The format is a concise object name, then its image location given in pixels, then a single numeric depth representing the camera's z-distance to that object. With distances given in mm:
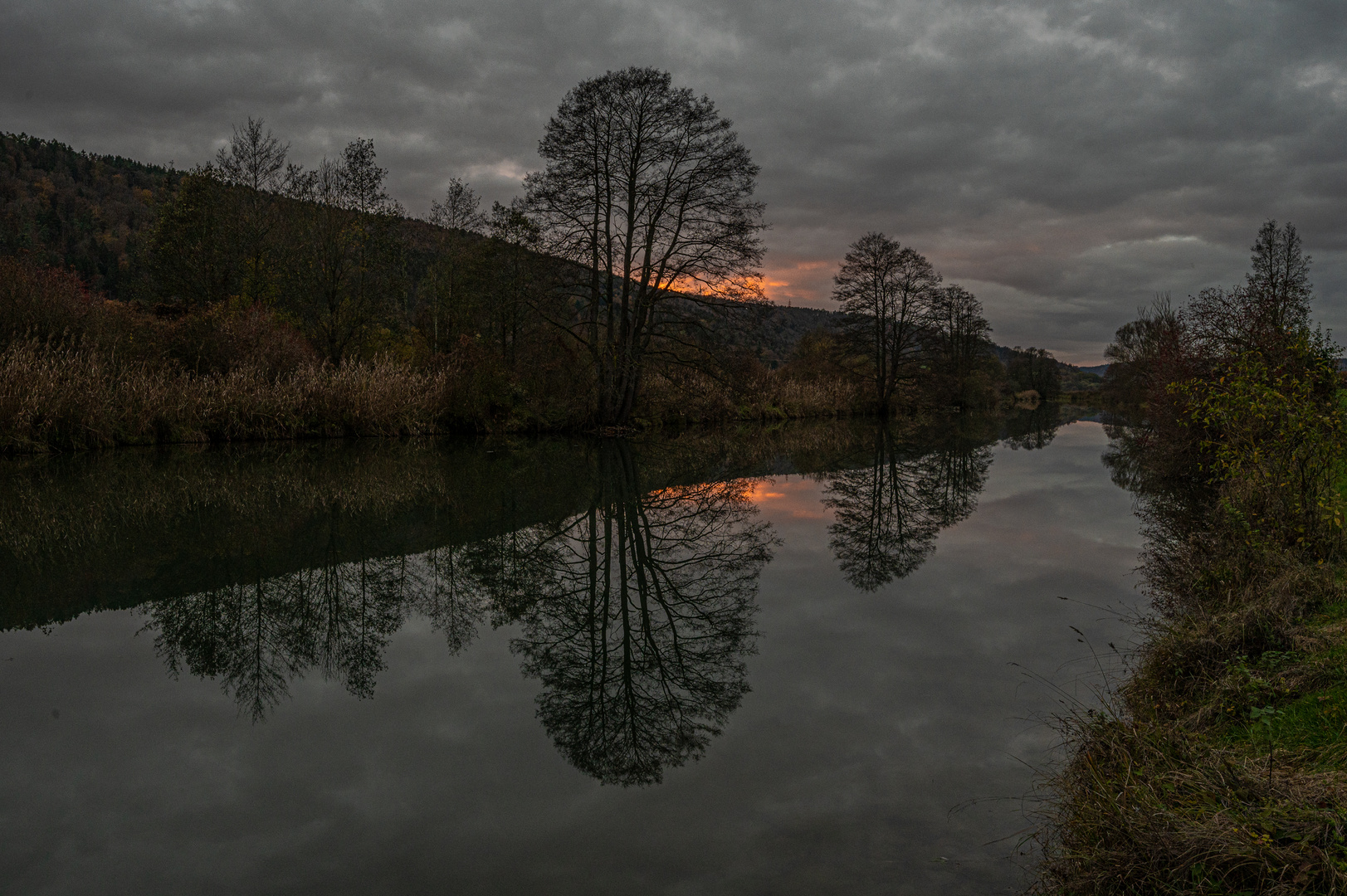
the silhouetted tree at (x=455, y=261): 29484
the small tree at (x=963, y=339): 57531
